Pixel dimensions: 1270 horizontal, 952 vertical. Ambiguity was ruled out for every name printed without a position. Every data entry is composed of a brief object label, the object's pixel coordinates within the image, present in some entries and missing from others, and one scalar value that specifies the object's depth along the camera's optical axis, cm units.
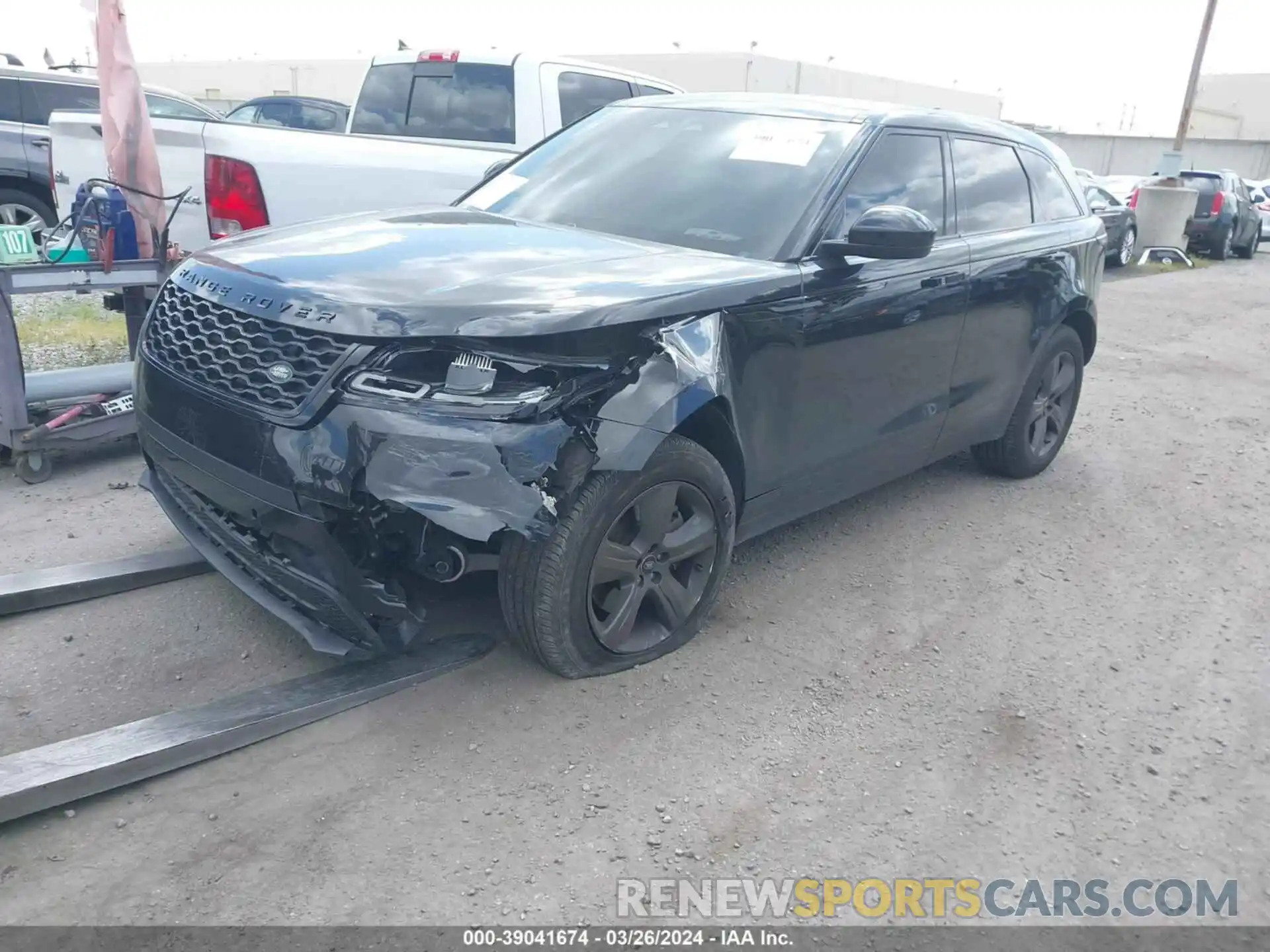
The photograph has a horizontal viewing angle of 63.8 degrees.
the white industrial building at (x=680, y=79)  4616
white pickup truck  560
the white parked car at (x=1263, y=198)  2289
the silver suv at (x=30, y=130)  949
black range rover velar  278
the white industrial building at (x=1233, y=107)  6600
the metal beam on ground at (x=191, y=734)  255
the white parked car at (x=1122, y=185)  2000
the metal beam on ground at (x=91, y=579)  352
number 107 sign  459
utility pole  2309
